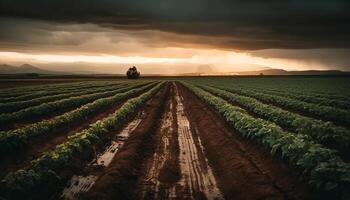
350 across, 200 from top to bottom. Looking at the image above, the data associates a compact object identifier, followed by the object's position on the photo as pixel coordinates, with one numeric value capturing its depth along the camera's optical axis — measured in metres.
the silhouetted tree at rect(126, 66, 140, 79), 123.49
